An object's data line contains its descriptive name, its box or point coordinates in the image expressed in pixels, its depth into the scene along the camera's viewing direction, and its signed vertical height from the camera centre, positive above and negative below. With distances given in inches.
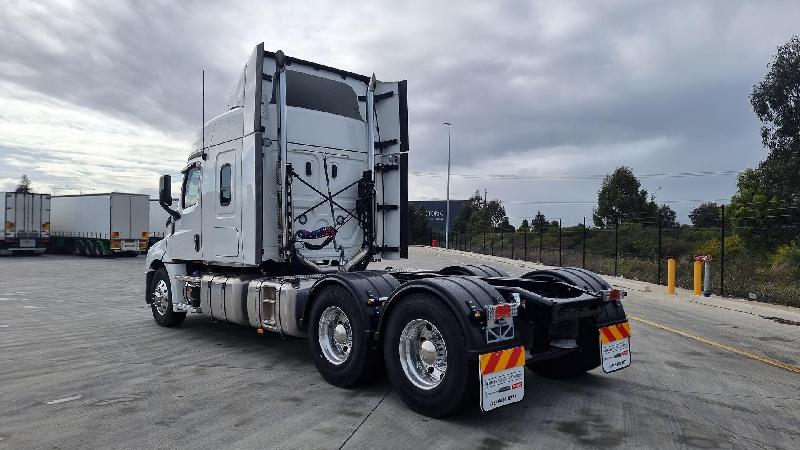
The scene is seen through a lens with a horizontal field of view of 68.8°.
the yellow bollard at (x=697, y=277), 625.3 -50.4
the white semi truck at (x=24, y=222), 1312.7 +14.1
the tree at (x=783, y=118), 887.7 +176.0
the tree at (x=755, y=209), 927.0 +40.6
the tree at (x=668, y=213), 2178.9 +65.4
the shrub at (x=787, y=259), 733.9 -39.2
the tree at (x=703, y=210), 2384.4 +90.0
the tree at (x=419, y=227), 3093.0 +12.7
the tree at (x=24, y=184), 4171.8 +329.3
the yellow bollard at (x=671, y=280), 640.6 -55.1
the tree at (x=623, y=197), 1770.4 +101.8
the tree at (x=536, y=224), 1920.5 +18.6
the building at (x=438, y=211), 4451.3 +145.7
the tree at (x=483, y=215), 2615.7 +66.5
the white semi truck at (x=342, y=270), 195.5 -20.0
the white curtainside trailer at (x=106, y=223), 1298.0 +12.9
